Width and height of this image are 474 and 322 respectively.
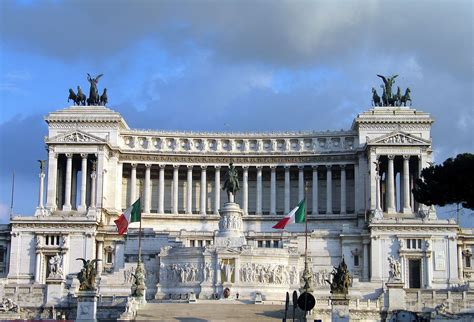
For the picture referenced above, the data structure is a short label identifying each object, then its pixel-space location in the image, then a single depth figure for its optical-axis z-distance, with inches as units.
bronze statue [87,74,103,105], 4763.8
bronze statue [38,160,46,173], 4429.1
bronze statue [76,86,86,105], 4731.8
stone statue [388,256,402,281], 3318.9
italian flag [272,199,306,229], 3501.5
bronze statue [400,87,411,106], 4712.1
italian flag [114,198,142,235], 3459.6
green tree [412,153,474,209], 2778.1
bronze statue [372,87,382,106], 4726.9
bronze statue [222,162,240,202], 3818.9
